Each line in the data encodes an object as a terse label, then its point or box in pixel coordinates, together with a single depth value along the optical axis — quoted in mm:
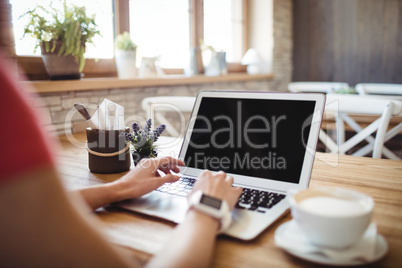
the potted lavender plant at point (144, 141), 1125
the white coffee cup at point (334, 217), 522
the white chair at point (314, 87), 3925
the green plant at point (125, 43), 2766
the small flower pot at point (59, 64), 2104
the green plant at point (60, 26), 2014
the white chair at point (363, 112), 1652
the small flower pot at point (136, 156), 1120
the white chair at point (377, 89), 3766
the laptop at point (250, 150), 786
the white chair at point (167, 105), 2191
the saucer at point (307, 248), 538
